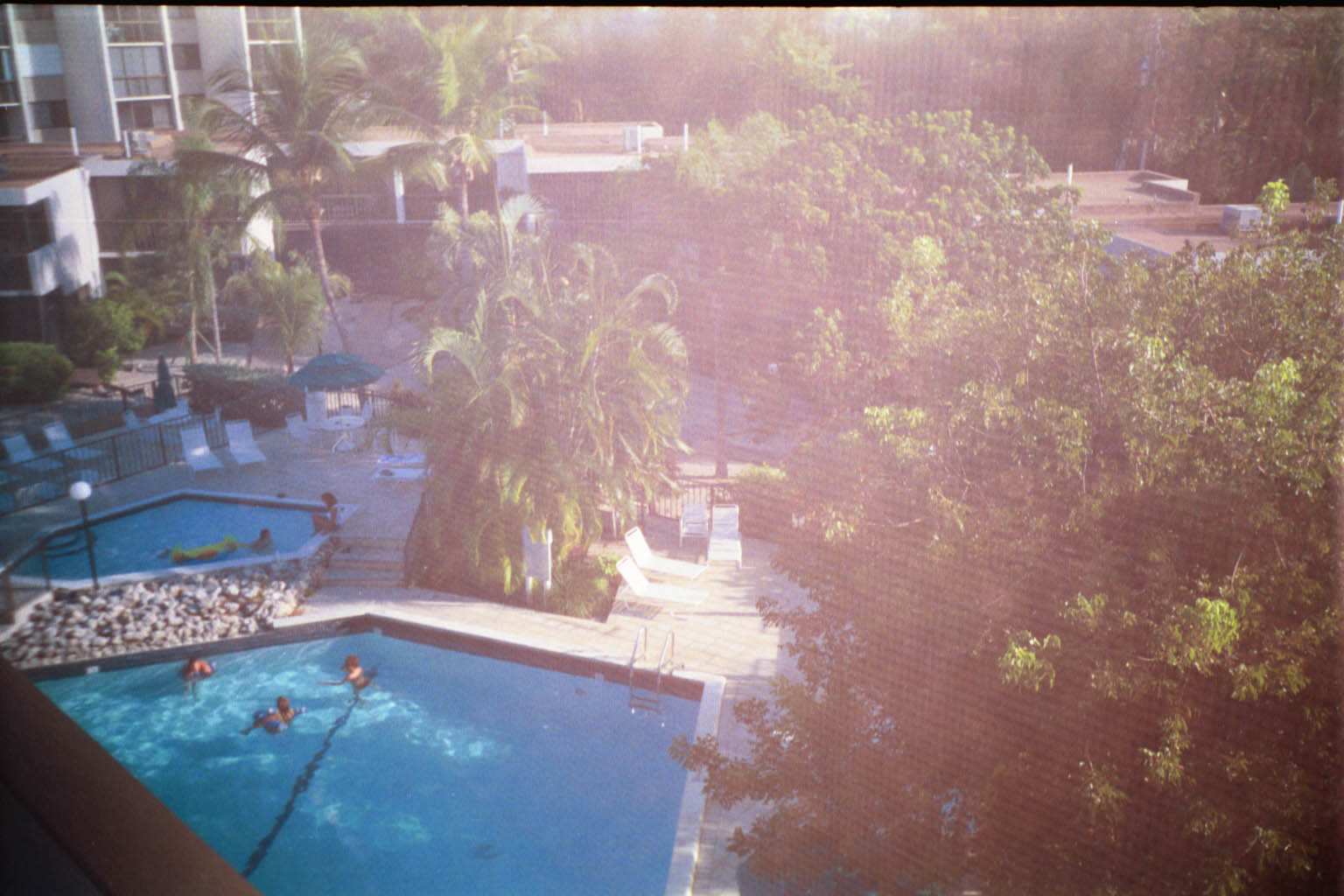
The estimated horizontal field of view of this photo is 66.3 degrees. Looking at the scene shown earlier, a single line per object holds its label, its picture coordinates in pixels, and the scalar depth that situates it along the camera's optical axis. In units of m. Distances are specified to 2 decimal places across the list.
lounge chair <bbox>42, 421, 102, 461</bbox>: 17.08
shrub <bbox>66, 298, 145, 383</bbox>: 21.77
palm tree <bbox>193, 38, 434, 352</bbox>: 21.45
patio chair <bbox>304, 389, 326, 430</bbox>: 18.45
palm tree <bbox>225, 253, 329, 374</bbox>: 20.55
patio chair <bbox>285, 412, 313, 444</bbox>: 18.77
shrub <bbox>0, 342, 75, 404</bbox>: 18.98
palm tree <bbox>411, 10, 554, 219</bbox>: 24.36
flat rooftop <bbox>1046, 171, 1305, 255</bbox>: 17.98
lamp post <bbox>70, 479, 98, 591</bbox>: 12.07
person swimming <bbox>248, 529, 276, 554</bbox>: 14.30
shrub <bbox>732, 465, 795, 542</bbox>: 13.94
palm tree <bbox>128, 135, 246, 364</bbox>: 21.91
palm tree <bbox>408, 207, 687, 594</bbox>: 12.95
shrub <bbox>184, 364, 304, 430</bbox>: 19.58
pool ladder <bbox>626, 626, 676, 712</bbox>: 11.29
